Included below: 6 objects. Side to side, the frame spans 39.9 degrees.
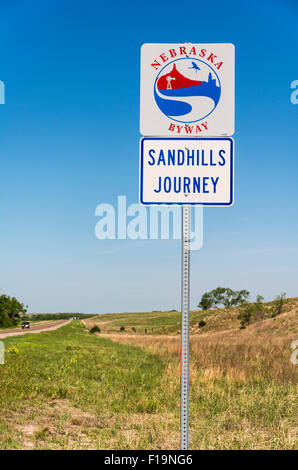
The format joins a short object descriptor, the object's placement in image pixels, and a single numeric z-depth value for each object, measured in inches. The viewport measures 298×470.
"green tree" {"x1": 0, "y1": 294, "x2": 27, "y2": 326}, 2792.8
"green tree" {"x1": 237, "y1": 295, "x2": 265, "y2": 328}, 2324.1
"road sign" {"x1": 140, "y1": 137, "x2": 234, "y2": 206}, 175.3
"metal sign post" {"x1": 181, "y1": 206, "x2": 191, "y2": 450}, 167.9
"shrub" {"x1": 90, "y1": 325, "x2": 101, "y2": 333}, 2351.4
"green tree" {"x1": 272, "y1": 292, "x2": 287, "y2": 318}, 2428.6
